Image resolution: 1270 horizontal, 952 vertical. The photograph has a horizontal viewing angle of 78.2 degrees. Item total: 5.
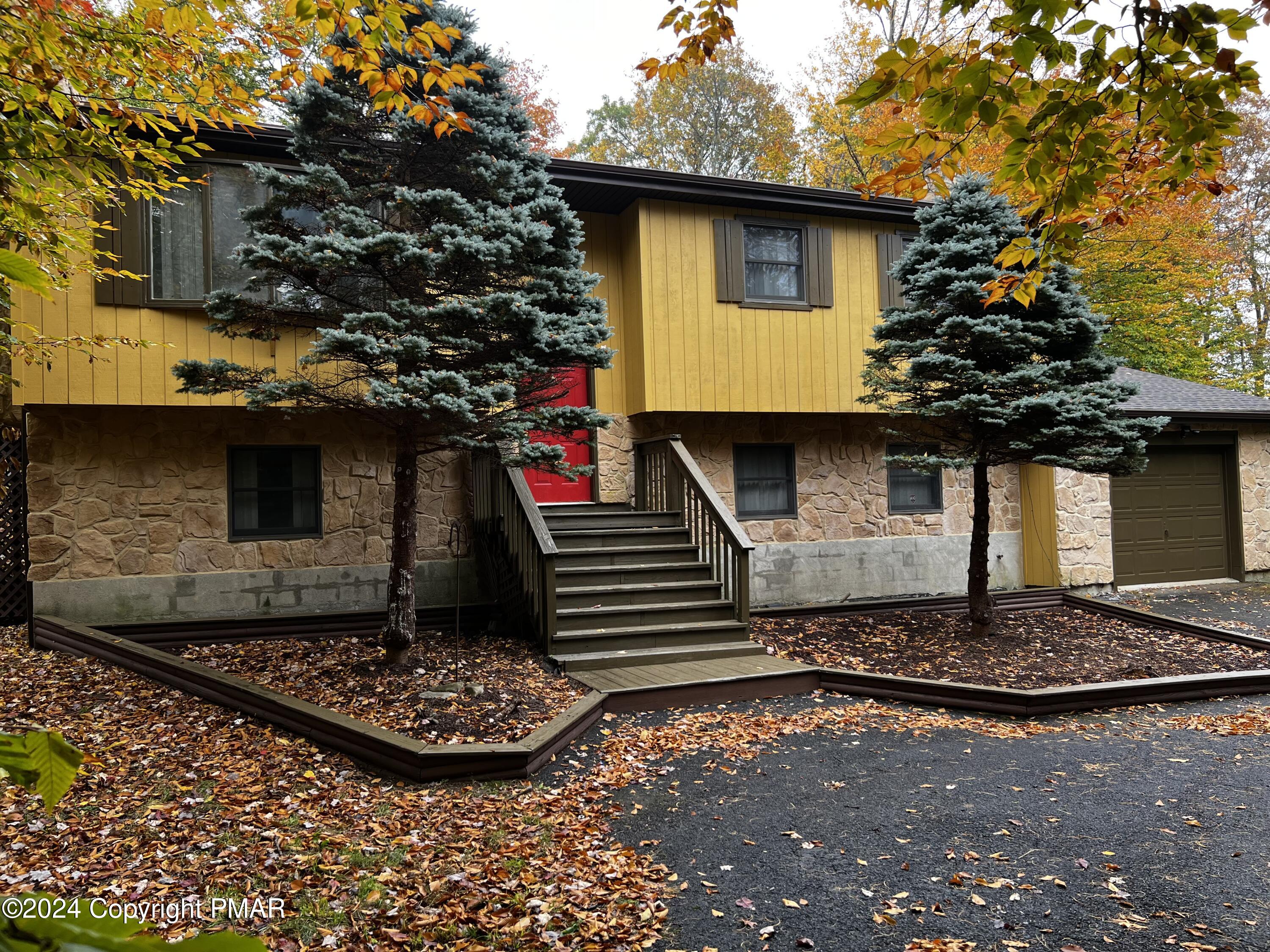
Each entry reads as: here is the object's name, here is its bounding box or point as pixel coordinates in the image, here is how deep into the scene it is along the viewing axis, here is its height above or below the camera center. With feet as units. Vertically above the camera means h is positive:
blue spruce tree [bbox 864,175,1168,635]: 25.32 +4.35
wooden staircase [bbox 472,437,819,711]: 21.97 -2.82
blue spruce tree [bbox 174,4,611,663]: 19.43 +5.99
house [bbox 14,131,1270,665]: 25.58 +1.34
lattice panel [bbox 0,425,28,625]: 27.48 -0.55
